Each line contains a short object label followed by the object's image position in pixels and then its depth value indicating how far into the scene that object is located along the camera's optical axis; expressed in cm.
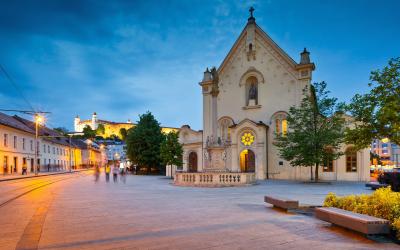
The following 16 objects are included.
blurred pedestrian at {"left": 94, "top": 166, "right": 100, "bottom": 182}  3174
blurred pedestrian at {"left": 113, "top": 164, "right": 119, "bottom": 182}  3070
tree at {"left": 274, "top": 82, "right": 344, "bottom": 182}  2758
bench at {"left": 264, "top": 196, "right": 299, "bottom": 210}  1088
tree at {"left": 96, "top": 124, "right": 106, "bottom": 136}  19638
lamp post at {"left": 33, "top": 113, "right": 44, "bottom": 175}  4078
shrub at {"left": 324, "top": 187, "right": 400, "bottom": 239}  746
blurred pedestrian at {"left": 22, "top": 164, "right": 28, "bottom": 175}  4463
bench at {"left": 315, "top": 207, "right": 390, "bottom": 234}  701
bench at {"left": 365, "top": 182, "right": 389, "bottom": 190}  2026
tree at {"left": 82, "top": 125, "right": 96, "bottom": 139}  17050
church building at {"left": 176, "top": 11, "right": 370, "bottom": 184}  3369
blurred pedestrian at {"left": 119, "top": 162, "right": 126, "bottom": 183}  2907
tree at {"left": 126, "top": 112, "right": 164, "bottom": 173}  4806
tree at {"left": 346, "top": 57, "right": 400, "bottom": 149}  1320
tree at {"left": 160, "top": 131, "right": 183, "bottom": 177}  3631
